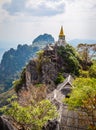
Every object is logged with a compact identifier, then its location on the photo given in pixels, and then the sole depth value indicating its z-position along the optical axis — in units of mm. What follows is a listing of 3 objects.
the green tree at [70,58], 65625
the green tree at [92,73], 54134
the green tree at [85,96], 23297
